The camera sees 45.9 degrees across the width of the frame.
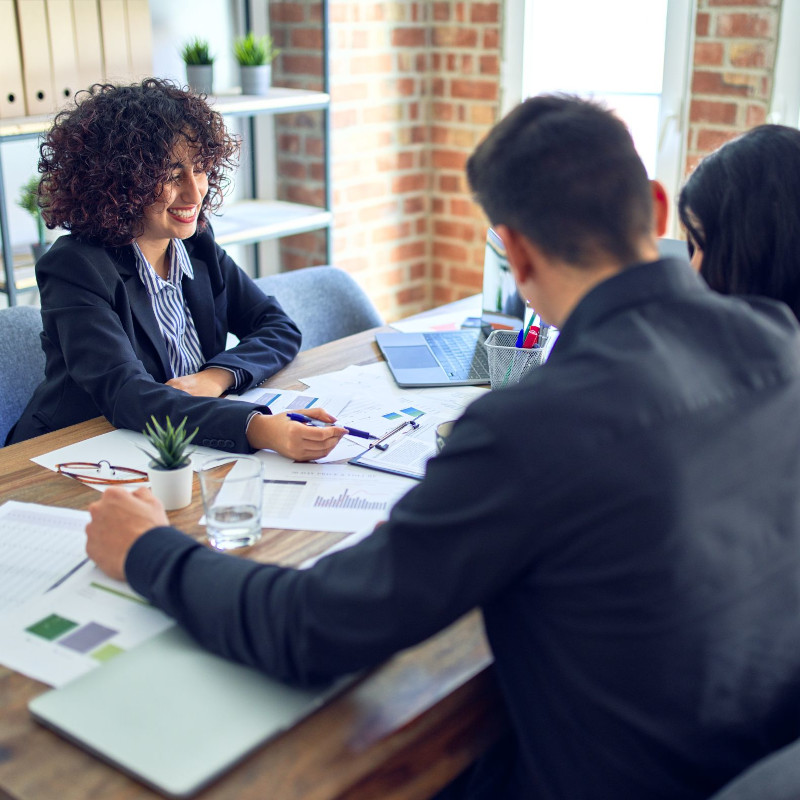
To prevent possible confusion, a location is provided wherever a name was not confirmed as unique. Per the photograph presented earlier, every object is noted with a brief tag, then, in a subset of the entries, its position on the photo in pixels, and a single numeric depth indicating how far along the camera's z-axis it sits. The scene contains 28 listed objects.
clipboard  1.46
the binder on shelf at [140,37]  2.56
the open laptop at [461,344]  1.89
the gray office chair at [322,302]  2.40
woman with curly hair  1.68
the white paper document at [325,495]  1.28
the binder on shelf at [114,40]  2.50
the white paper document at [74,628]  0.98
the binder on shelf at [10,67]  2.30
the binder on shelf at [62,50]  2.39
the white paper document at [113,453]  1.49
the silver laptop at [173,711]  0.83
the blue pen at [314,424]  1.55
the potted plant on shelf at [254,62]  3.01
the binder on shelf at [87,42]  2.43
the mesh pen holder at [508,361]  1.79
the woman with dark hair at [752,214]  1.31
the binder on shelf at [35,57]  2.33
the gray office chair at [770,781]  0.75
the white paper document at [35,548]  1.12
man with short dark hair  0.80
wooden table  0.83
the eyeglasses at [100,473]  1.42
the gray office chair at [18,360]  1.91
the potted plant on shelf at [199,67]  2.88
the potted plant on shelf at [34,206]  2.48
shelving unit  2.38
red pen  1.80
